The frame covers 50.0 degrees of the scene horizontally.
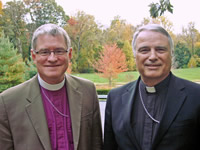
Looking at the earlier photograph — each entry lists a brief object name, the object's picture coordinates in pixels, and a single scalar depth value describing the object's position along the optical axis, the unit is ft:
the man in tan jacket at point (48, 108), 5.35
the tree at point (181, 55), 29.94
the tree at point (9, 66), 47.73
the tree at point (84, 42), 41.96
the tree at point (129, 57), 42.93
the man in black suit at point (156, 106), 4.80
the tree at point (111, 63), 43.73
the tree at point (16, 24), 46.39
